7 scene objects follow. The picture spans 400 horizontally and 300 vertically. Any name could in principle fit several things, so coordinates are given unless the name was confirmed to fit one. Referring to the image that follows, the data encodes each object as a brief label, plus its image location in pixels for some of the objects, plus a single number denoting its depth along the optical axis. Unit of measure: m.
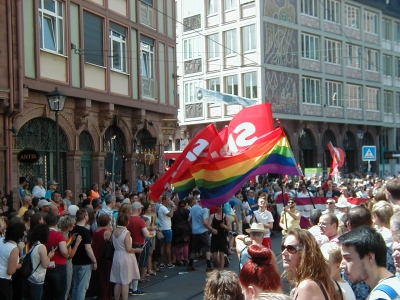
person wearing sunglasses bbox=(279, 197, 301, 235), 13.16
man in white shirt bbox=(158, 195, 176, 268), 14.59
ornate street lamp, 14.08
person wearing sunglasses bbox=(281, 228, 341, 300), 4.47
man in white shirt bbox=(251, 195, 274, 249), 12.67
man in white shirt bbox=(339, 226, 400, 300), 4.08
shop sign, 15.78
